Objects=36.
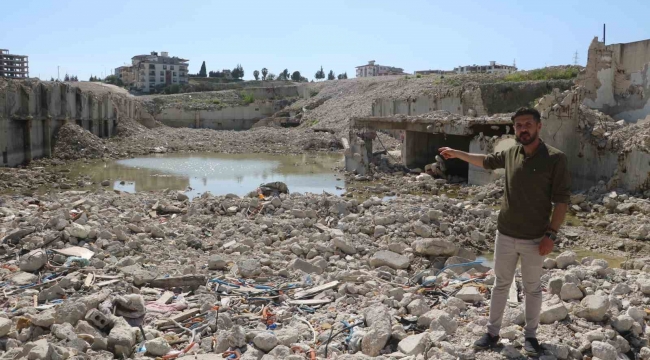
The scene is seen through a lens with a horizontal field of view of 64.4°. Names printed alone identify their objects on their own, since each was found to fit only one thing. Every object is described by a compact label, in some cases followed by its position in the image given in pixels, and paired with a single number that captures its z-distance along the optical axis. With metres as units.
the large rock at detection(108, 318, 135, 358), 4.47
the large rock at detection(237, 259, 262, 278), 6.80
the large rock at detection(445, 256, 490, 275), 7.16
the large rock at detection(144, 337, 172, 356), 4.46
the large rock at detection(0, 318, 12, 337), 4.53
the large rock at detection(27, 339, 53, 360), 4.04
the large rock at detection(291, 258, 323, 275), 7.22
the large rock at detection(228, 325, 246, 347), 4.58
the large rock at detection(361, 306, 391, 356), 4.37
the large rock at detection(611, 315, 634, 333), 4.45
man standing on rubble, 3.96
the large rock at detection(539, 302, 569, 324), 4.63
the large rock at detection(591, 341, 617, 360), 4.01
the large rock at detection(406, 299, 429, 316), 4.98
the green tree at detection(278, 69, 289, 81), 113.22
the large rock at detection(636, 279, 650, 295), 5.25
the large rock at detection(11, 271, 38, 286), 6.14
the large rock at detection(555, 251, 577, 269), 7.00
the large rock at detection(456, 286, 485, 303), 5.25
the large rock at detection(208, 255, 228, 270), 7.31
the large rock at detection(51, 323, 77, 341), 4.52
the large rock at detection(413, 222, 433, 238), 9.39
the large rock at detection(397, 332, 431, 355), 4.24
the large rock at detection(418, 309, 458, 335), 4.57
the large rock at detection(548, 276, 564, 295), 5.25
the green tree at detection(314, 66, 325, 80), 123.88
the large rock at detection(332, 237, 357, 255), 8.34
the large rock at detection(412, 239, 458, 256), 7.97
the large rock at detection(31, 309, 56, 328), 4.75
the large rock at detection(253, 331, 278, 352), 4.52
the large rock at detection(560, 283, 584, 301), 5.10
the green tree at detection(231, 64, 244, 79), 112.12
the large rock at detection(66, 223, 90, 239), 8.04
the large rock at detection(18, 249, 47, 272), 6.55
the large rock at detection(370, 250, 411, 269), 7.49
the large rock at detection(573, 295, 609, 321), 4.58
